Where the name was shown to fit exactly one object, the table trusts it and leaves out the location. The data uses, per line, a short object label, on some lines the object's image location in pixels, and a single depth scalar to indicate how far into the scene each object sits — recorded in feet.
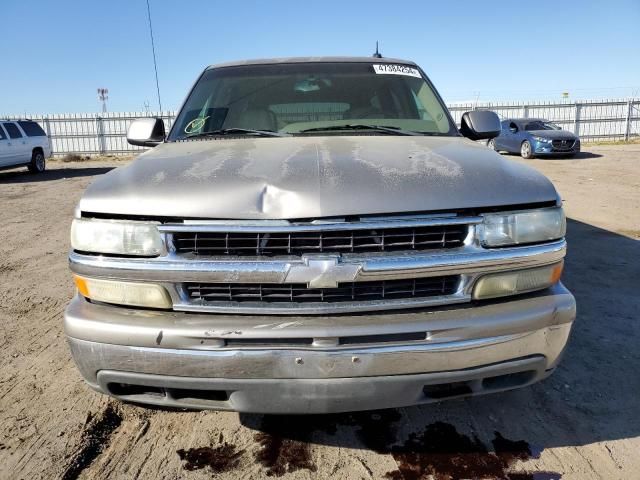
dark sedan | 56.80
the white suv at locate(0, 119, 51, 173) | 49.85
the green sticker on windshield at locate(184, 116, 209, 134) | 10.71
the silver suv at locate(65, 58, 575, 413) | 6.15
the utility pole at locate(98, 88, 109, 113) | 119.55
